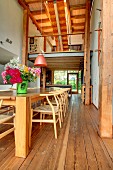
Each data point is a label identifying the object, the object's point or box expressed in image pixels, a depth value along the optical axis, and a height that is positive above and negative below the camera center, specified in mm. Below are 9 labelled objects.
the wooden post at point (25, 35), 4599 +2224
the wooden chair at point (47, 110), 1586 -455
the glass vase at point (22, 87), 1522 -51
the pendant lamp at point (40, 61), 3024 +686
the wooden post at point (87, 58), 4160 +1102
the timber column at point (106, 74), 1599 +160
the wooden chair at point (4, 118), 1149 -436
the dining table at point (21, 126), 1139 -485
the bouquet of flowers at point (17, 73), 1368 +155
